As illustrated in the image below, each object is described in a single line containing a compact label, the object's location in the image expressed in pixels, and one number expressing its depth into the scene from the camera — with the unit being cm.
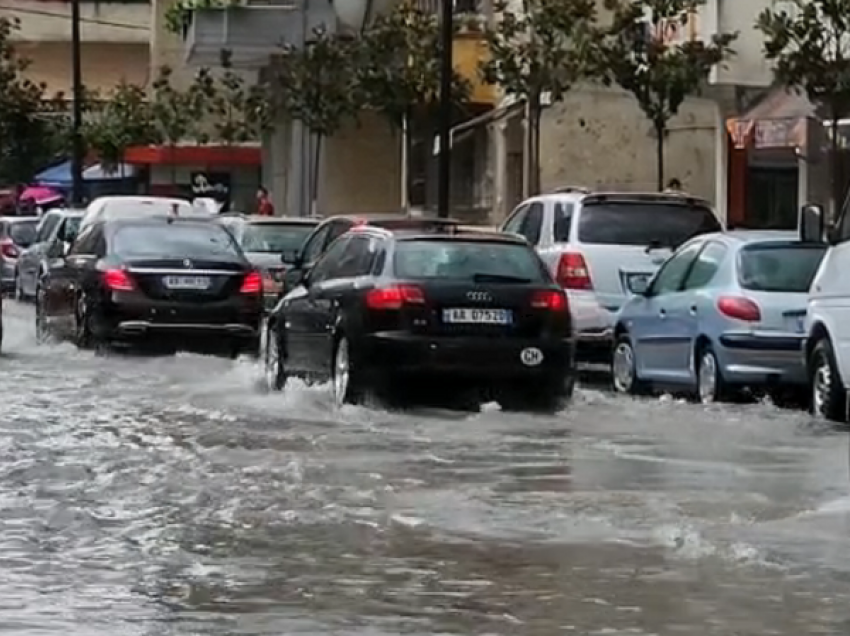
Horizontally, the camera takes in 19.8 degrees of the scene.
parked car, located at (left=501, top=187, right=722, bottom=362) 2286
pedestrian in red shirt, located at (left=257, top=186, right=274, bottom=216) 4493
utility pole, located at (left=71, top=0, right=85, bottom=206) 5419
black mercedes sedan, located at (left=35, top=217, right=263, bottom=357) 2436
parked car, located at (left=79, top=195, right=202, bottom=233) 3403
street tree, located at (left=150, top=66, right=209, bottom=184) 5322
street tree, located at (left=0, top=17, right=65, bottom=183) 5759
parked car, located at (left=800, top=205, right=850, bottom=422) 1767
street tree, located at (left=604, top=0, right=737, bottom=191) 3091
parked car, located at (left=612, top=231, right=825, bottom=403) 1931
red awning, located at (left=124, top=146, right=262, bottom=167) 6525
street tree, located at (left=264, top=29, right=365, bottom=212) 4338
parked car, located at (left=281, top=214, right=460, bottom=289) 2198
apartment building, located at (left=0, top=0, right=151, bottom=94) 7431
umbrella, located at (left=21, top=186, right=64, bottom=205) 6397
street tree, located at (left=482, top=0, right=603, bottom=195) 3250
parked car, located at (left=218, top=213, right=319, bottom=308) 2906
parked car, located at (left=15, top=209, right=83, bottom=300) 3559
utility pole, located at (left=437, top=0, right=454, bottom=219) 3269
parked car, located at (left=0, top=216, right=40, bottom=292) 4250
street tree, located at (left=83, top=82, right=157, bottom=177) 5594
